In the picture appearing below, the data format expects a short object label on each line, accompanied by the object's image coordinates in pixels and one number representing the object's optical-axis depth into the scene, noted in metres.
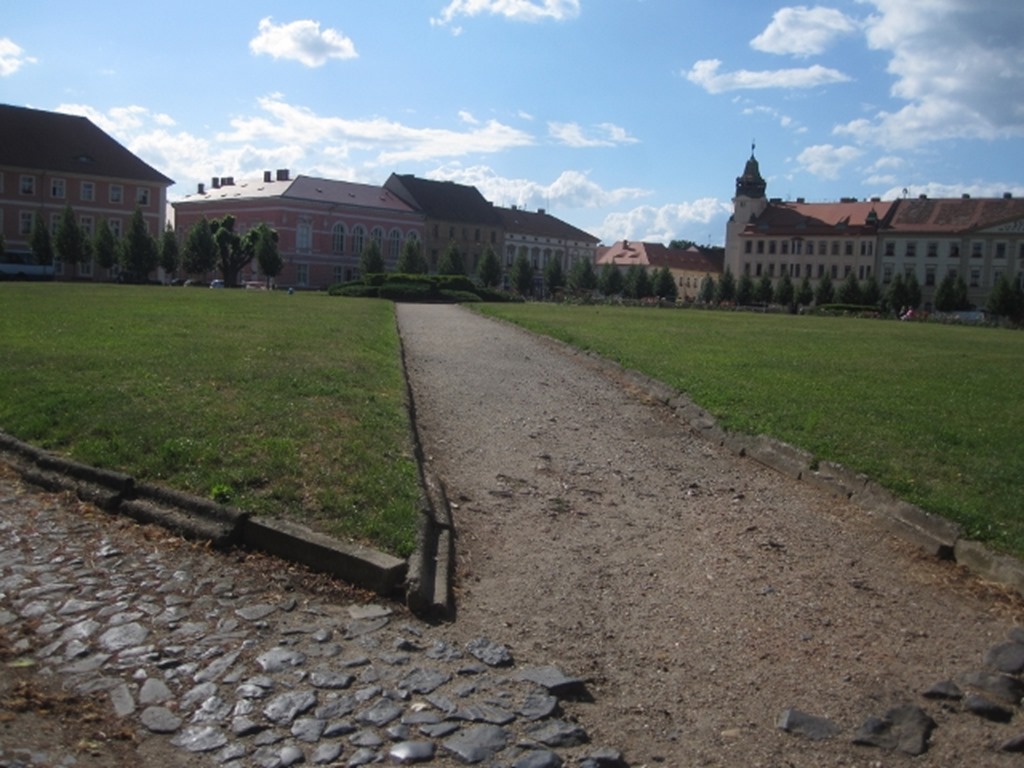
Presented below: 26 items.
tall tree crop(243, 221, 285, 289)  81.69
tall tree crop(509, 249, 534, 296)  96.75
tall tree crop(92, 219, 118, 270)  79.06
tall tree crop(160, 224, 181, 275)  82.12
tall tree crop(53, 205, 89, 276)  78.00
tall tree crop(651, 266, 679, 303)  105.69
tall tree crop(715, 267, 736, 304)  102.62
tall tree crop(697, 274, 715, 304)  104.44
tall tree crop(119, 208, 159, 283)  77.94
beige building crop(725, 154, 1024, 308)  109.75
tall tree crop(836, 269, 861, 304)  89.88
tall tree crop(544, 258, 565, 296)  103.38
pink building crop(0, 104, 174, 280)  86.25
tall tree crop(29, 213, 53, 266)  77.50
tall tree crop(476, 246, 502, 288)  97.50
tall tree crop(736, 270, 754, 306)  101.94
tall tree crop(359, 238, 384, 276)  87.38
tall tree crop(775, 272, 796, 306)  99.69
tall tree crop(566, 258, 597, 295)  104.19
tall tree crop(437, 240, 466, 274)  92.94
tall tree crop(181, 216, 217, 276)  81.12
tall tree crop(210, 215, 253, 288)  80.48
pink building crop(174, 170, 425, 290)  101.81
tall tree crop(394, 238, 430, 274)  90.55
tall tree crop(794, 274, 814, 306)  99.81
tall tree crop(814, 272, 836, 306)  96.31
